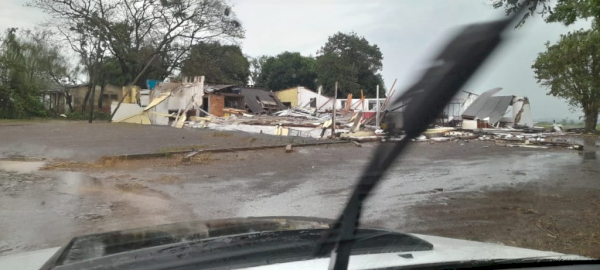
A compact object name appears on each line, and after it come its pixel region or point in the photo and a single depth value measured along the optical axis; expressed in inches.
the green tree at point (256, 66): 1434.3
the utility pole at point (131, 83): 1374.9
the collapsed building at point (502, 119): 1008.1
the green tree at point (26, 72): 1419.8
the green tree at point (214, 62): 1581.0
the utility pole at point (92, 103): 1394.1
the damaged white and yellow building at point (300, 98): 1280.8
